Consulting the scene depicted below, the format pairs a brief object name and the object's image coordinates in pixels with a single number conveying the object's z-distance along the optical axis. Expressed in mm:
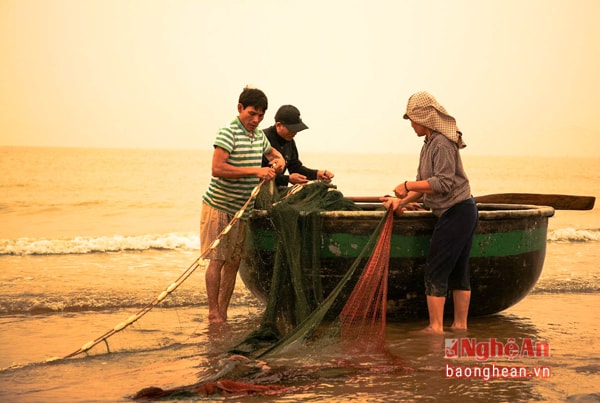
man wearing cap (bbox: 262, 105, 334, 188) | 6707
